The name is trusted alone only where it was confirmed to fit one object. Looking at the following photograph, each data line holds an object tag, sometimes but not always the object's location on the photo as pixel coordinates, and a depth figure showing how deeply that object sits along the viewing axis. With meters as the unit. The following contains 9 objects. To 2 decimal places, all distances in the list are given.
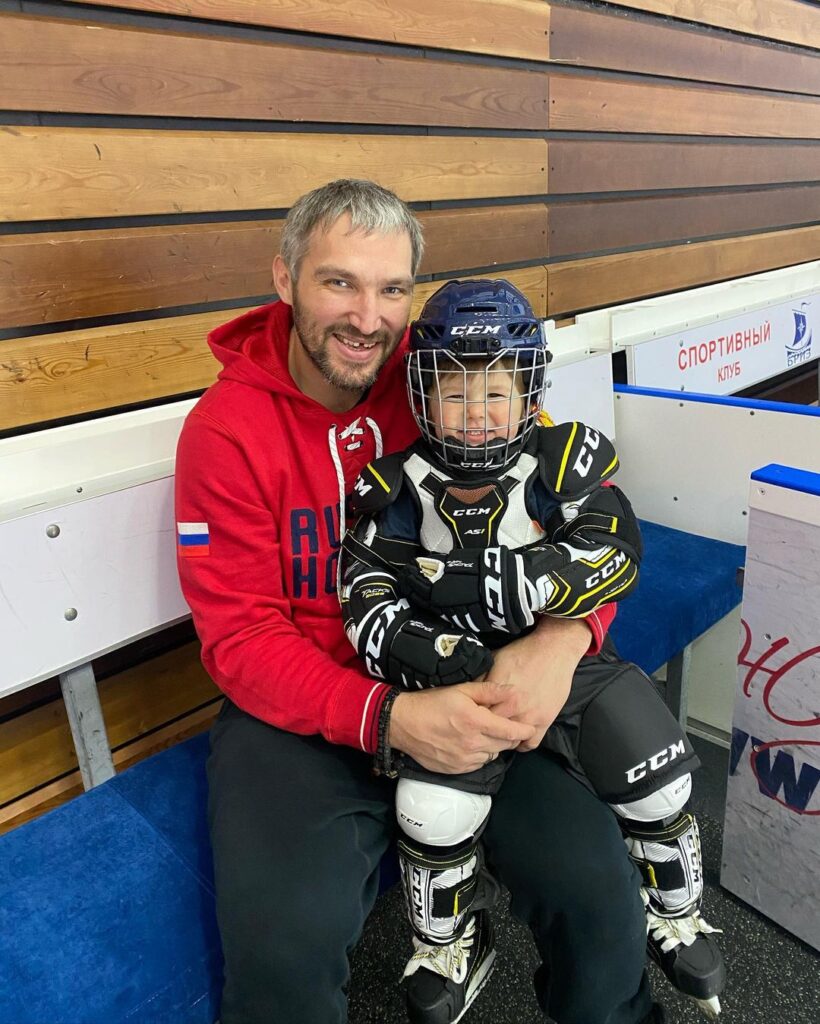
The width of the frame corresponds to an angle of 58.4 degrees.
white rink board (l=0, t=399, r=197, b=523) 1.38
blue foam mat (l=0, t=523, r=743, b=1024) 1.04
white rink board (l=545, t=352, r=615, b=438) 2.25
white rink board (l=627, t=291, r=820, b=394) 2.65
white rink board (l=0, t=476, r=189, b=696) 1.37
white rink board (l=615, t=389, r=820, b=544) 1.99
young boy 1.22
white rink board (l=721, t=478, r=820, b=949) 1.42
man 1.11
